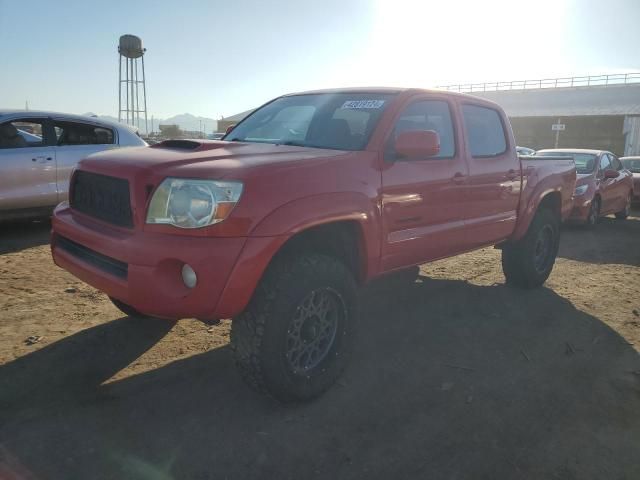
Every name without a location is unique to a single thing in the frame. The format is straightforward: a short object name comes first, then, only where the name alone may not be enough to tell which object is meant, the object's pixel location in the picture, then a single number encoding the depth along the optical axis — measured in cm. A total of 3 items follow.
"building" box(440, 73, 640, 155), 3381
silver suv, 630
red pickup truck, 243
